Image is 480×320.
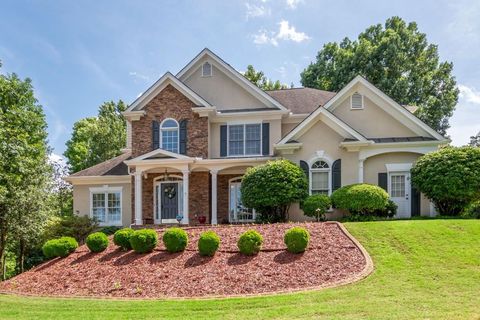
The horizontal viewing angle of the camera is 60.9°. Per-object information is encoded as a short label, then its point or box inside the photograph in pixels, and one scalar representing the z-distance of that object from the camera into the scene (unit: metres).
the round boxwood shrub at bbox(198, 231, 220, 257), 12.32
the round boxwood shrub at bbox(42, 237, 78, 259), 14.30
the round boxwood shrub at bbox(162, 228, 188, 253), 12.96
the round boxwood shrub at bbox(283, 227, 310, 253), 11.94
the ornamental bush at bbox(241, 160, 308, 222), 17.20
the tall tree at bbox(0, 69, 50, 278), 12.48
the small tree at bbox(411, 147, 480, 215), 16.03
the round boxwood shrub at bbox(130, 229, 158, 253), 13.27
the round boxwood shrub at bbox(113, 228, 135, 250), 13.83
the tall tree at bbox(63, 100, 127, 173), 36.59
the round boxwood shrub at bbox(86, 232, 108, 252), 14.11
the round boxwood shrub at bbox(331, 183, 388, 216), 16.53
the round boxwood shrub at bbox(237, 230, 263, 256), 12.07
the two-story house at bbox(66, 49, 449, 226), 18.64
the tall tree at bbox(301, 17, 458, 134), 34.75
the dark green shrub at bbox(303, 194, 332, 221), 17.03
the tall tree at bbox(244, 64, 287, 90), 38.65
